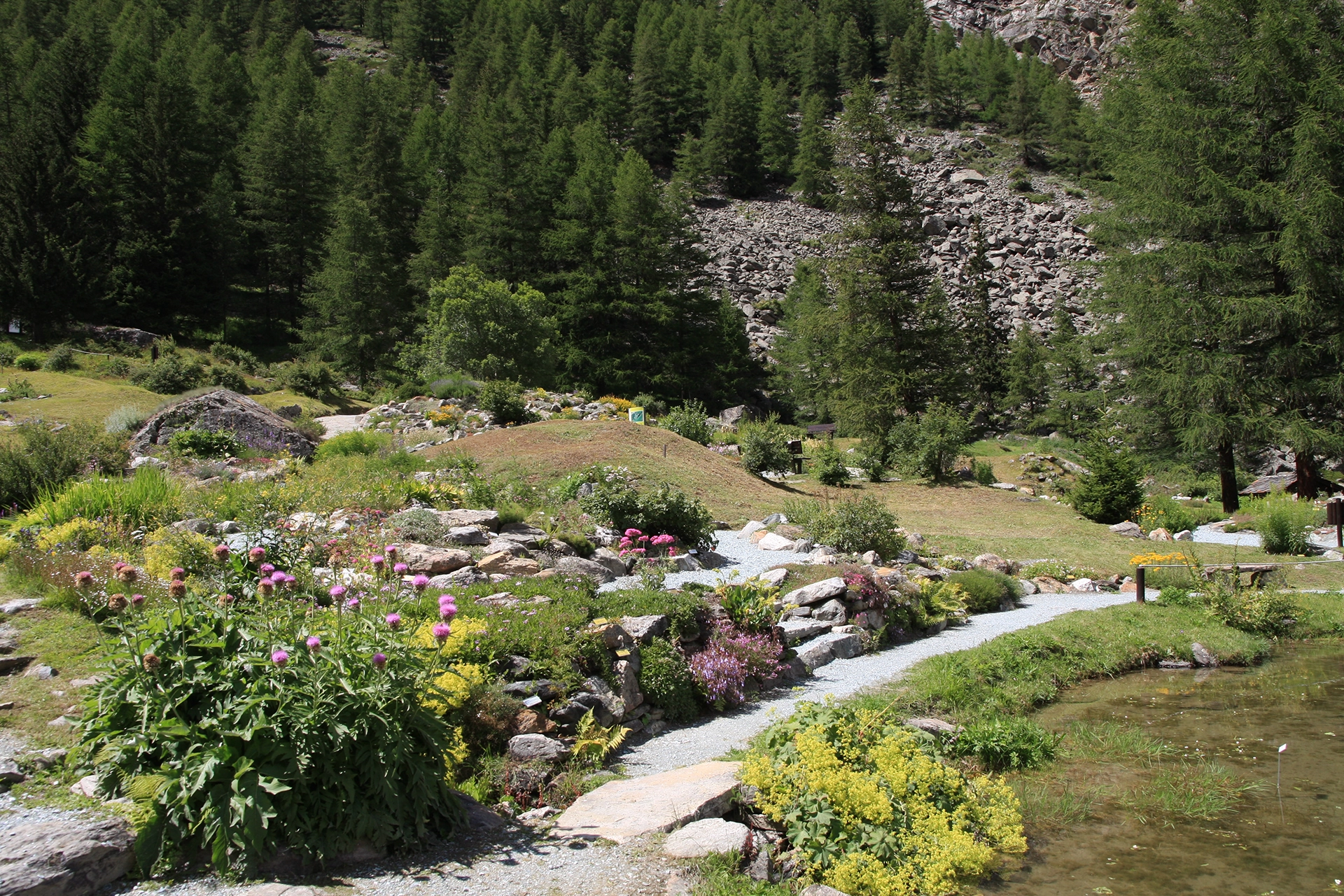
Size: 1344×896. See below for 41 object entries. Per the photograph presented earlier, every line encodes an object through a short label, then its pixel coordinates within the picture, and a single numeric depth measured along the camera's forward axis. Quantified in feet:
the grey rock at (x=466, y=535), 30.07
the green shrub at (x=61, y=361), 84.33
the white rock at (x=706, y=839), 12.76
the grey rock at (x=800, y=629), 27.30
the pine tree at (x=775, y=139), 238.68
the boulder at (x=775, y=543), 39.75
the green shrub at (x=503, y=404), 67.82
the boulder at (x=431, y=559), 25.26
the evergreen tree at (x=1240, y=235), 62.85
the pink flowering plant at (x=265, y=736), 10.85
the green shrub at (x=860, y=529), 38.29
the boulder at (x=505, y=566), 26.50
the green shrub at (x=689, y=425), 71.00
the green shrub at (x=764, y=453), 64.69
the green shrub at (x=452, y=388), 81.66
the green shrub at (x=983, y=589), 35.19
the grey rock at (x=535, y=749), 15.97
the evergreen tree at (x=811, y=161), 211.82
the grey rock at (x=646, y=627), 21.52
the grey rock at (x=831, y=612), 28.60
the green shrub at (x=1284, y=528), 45.62
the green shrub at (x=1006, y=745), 19.34
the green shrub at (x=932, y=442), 72.84
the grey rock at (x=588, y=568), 28.40
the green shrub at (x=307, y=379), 100.17
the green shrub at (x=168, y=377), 77.77
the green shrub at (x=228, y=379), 86.89
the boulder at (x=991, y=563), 41.12
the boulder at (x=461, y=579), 23.71
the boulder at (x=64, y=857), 9.88
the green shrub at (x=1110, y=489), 57.41
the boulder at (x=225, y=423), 47.57
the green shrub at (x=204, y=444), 44.80
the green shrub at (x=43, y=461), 31.53
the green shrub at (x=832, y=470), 67.67
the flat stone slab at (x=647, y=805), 13.44
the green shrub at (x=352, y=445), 49.78
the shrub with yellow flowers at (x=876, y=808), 13.30
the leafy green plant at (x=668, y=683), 20.65
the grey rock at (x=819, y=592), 29.22
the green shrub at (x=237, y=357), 108.17
